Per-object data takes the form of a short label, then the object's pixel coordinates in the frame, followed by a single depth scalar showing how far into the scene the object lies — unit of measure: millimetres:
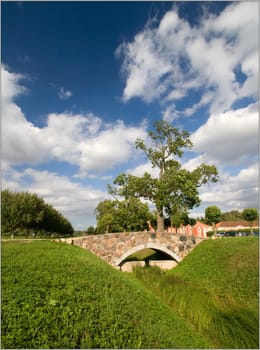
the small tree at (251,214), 37000
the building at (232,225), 71875
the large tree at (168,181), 19969
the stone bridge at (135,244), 16062
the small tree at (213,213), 37375
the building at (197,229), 52475
